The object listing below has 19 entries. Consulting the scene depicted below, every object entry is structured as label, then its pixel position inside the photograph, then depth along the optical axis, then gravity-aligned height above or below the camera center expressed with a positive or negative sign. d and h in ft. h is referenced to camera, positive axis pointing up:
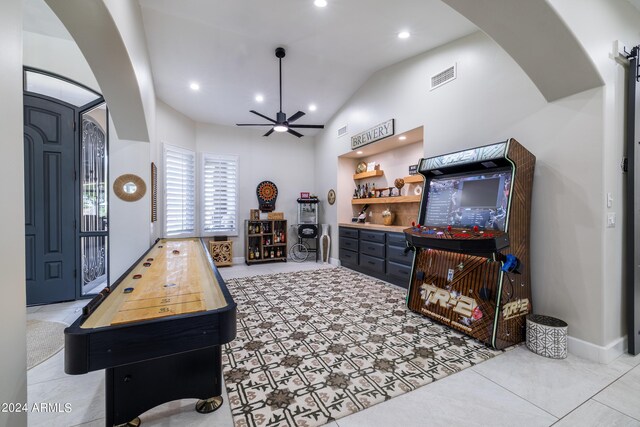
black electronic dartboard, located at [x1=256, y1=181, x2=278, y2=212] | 23.20 +1.48
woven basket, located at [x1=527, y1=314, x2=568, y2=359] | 7.98 -3.74
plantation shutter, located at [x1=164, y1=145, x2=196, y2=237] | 18.11 +1.50
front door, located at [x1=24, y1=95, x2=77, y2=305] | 12.51 +0.61
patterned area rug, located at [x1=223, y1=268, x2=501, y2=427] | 6.20 -4.26
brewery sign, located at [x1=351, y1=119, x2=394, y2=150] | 15.69 +4.78
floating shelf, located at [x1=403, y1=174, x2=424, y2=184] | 15.76 +1.91
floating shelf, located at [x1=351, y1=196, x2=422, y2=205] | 15.59 +0.76
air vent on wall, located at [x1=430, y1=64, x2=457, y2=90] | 12.14 +6.16
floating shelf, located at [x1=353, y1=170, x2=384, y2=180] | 18.94 +2.68
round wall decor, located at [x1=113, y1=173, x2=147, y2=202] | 12.55 +1.19
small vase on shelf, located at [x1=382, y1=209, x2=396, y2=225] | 17.66 -0.32
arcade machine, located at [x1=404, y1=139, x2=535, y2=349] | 8.39 -0.98
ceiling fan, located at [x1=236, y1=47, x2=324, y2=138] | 13.69 +4.92
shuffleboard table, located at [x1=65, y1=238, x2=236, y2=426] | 4.16 -2.00
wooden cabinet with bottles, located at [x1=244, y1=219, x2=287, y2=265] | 22.13 -2.32
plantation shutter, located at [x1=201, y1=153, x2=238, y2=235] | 21.50 +1.44
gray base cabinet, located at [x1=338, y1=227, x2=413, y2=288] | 15.07 -2.59
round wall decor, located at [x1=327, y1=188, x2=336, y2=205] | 21.45 +1.22
